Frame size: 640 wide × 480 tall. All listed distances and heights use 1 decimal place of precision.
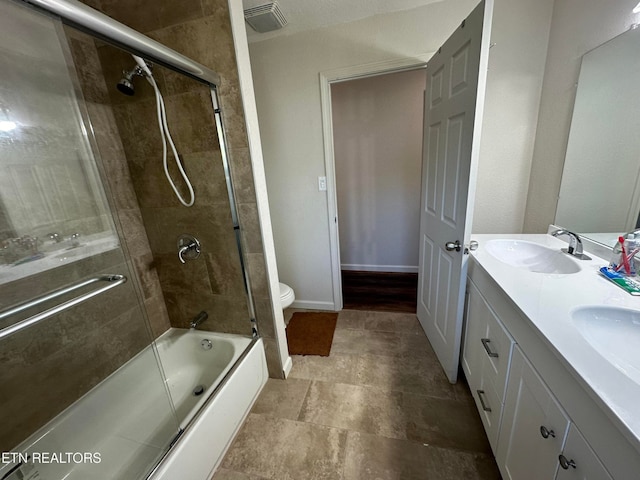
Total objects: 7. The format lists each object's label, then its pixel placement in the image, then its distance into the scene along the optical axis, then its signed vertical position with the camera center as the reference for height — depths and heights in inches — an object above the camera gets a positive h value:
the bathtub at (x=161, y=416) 41.0 -43.5
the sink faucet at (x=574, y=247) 47.1 -17.2
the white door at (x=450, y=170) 44.2 -0.8
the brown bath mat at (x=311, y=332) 76.4 -52.0
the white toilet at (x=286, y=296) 74.9 -36.0
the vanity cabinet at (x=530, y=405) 21.0 -27.8
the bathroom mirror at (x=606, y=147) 41.1 +1.6
